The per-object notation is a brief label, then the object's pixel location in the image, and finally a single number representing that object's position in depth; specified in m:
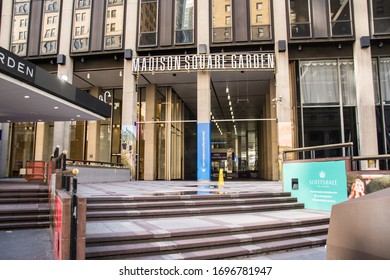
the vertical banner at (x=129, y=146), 22.06
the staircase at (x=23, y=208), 8.02
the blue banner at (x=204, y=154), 21.36
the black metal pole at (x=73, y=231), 4.04
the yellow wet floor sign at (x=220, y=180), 15.67
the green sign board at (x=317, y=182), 9.59
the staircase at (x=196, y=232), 5.84
